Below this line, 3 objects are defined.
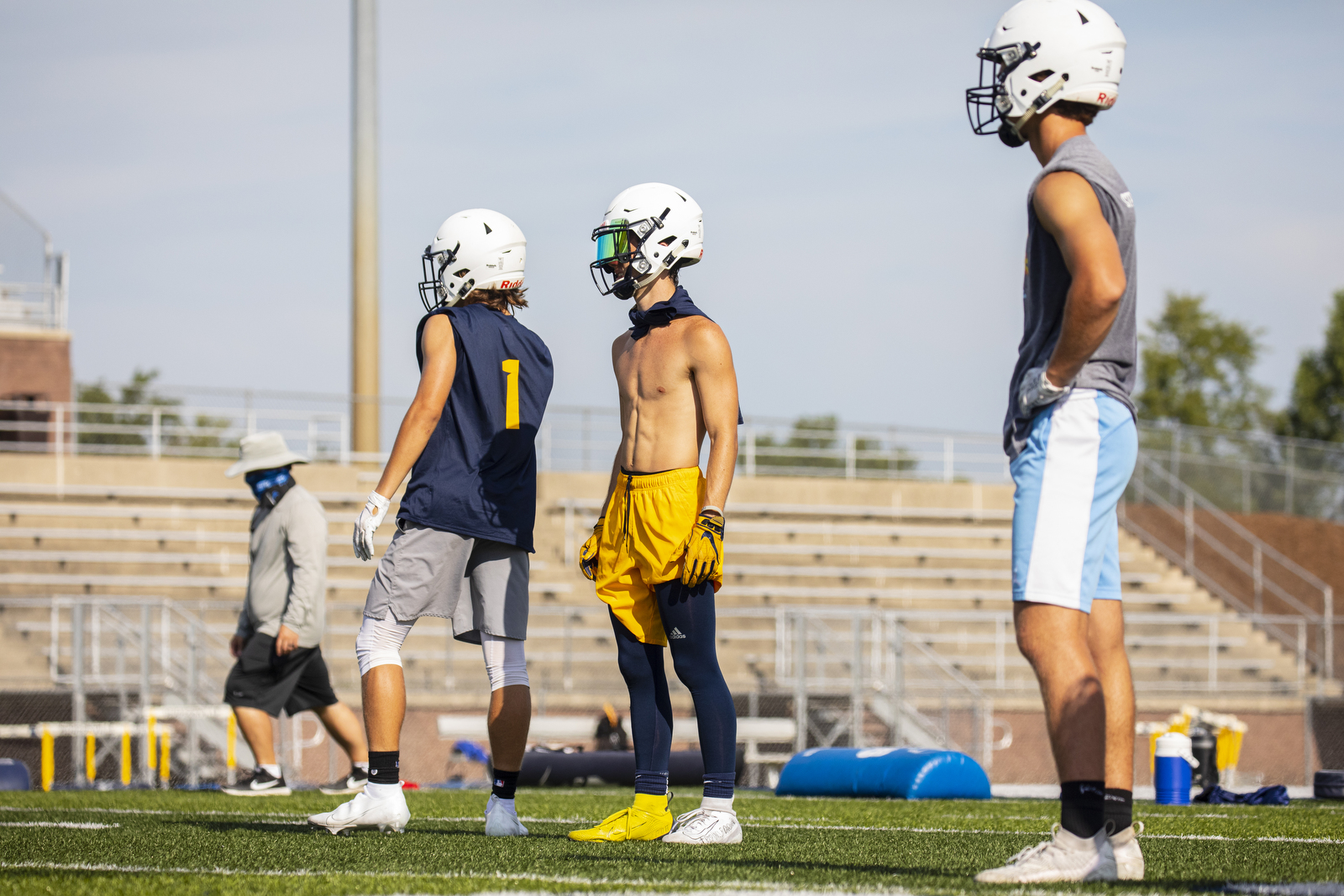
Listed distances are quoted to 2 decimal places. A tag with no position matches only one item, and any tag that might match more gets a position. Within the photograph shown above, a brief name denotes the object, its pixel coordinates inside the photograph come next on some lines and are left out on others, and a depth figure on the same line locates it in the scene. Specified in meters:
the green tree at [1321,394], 80.19
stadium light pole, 51.03
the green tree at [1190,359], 83.31
